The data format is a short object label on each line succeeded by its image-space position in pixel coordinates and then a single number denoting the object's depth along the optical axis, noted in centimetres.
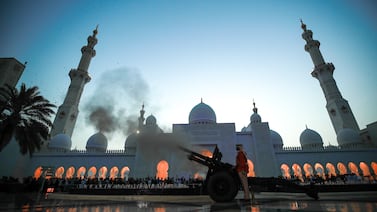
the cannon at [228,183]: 553
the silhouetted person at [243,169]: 547
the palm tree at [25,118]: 1497
